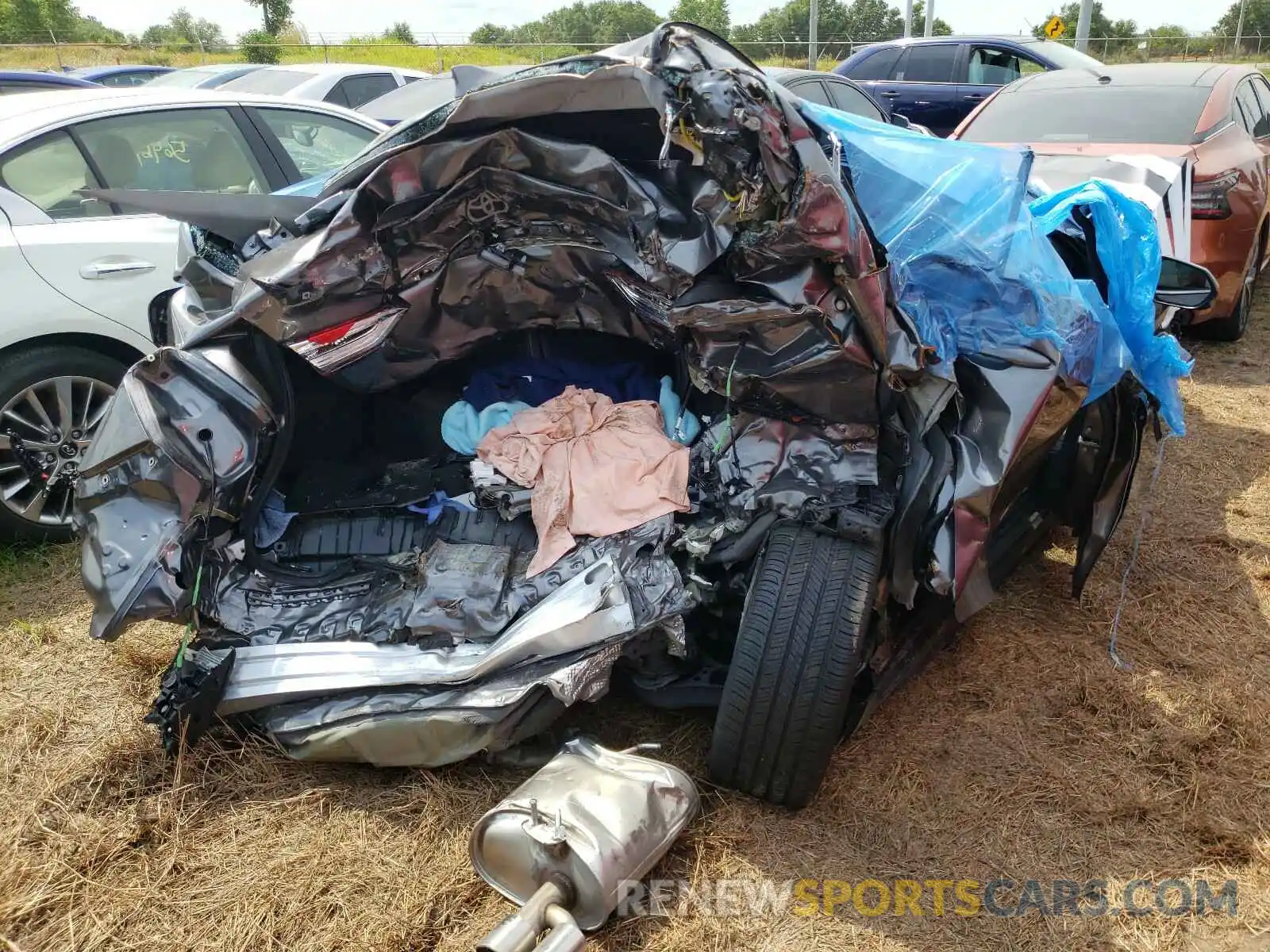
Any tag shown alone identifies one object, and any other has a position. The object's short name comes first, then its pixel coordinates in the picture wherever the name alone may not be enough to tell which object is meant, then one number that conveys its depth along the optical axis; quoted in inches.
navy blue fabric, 132.0
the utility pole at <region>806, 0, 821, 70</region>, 958.4
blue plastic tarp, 94.2
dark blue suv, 401.4
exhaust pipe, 74.2
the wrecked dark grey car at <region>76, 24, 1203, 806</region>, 85.6
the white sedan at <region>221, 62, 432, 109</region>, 362.3
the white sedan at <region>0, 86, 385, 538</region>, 141.3
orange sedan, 213.8
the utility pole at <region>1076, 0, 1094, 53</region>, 597.3
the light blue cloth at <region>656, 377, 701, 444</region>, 117.9
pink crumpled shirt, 109.6
